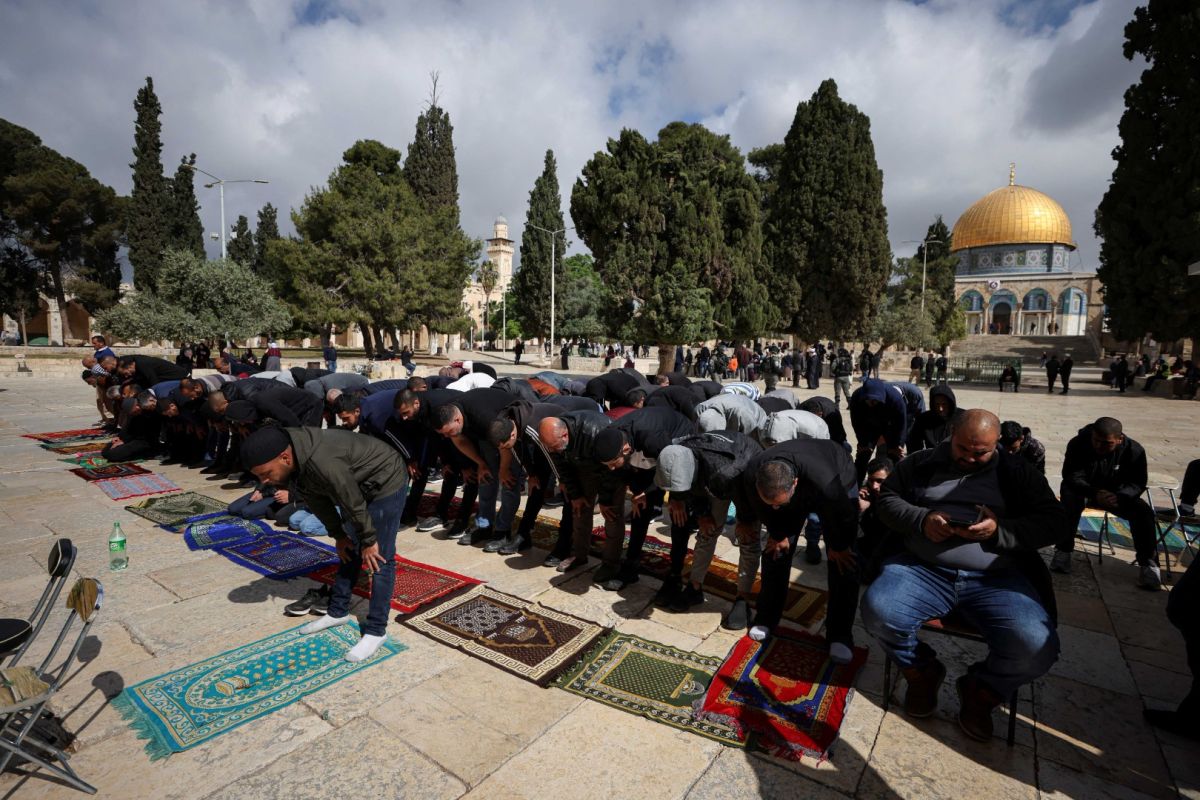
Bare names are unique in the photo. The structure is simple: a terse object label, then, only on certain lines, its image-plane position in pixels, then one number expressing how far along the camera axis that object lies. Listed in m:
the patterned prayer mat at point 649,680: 3.16
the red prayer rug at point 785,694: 3.01
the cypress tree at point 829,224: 30.27
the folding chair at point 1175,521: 4.97
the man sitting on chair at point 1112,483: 4.77
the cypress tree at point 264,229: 51.53
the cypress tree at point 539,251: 40.72
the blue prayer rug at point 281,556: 5.07
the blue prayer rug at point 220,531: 5.67
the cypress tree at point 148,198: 33.12
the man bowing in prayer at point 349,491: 3.30
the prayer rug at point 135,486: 7.26
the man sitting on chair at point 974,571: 2.98
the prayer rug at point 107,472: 8.01
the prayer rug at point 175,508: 6.33
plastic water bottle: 4.98
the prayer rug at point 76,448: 9.52
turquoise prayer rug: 3.01
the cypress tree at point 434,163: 38.06
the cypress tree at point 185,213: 35.03
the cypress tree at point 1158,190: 18.58
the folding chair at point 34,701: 2.41
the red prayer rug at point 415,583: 4.46
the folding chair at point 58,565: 2.68
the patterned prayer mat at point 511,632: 3.67
